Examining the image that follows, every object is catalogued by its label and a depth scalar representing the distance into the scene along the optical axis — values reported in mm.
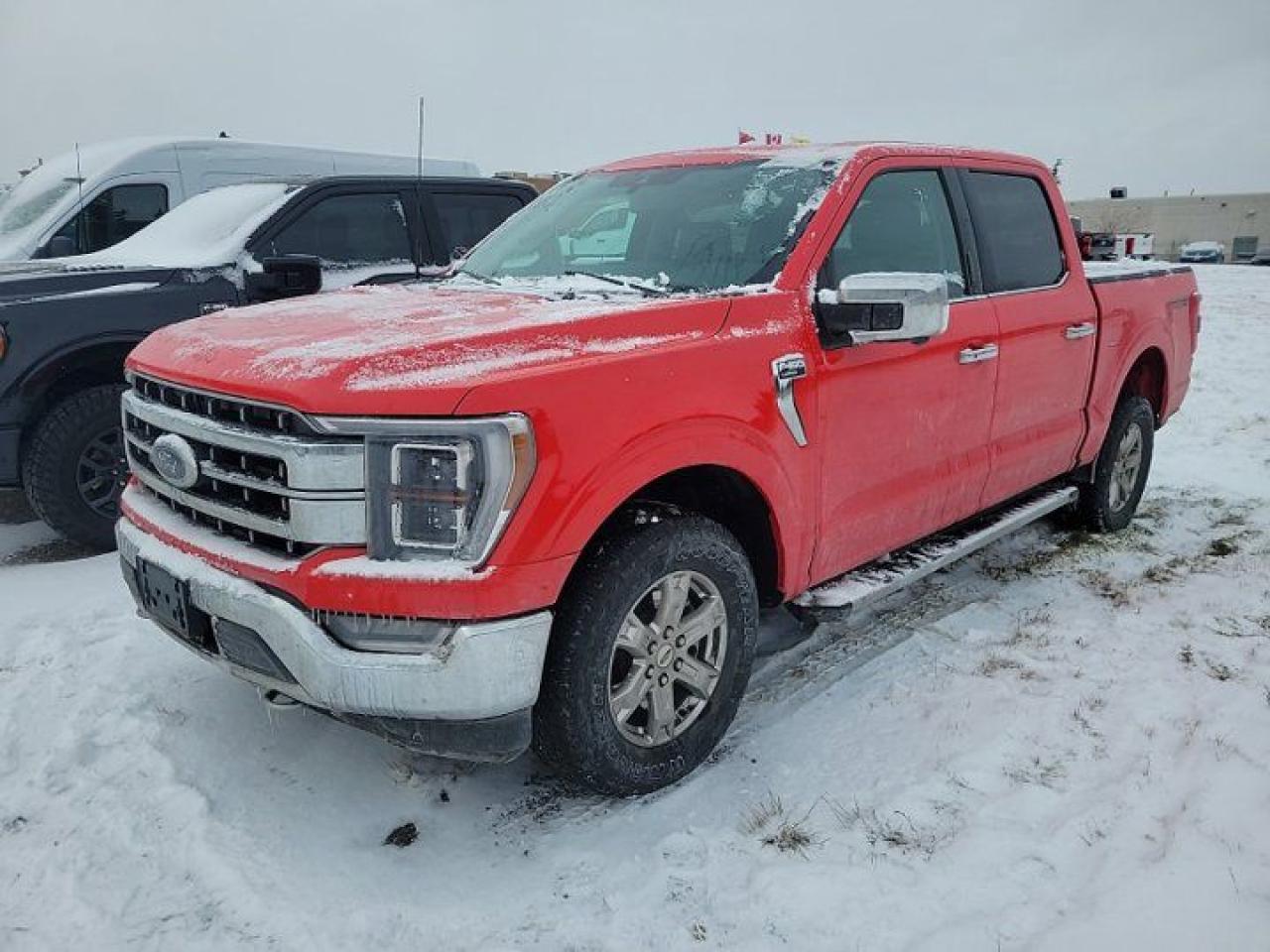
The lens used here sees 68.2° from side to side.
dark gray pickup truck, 4445
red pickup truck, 2189
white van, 7770
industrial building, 48531
